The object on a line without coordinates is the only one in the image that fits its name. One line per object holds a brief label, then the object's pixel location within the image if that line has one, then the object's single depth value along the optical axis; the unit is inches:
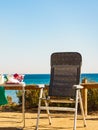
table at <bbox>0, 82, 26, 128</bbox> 168.3
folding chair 166.9
